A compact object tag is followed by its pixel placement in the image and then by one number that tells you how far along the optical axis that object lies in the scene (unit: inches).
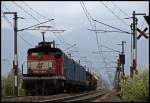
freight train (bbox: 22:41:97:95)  1802.4
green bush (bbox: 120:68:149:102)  1272.1
